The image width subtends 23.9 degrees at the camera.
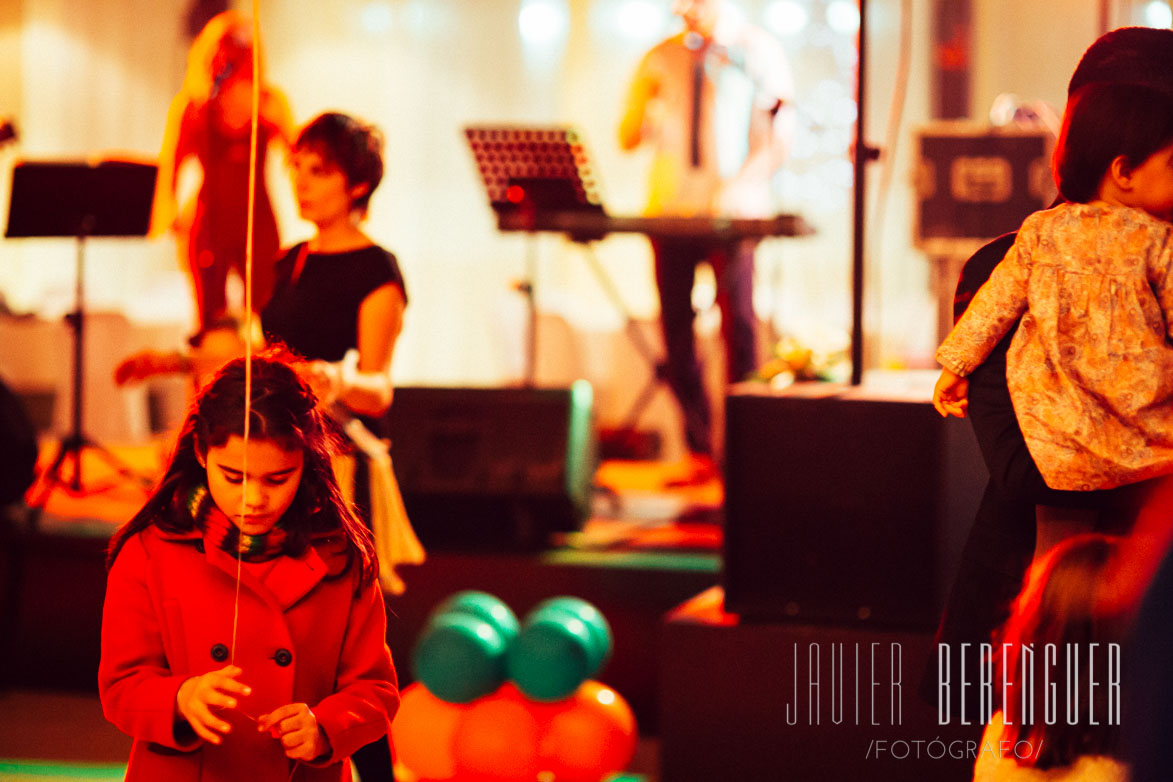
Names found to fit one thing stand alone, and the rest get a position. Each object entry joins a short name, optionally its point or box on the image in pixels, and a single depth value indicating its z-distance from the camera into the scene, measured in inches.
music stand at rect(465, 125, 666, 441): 312.1
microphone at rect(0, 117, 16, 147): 240.5
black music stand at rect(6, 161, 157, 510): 304.4
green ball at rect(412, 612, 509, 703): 253.4
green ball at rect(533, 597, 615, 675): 264.2
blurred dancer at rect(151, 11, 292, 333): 357.9
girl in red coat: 120.2
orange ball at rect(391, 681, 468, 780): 255.1
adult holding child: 139.2
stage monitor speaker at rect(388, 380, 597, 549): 309.3
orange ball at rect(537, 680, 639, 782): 252.0
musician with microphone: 388.0
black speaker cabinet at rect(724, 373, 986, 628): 220.2
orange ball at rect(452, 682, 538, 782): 252.1
